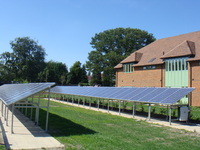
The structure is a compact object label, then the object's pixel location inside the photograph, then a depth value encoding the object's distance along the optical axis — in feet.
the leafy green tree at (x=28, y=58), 219.20
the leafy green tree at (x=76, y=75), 267.39
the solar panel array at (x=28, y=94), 32.66
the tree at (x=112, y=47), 179.32
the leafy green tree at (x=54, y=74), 245.45
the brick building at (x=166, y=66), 91.04
